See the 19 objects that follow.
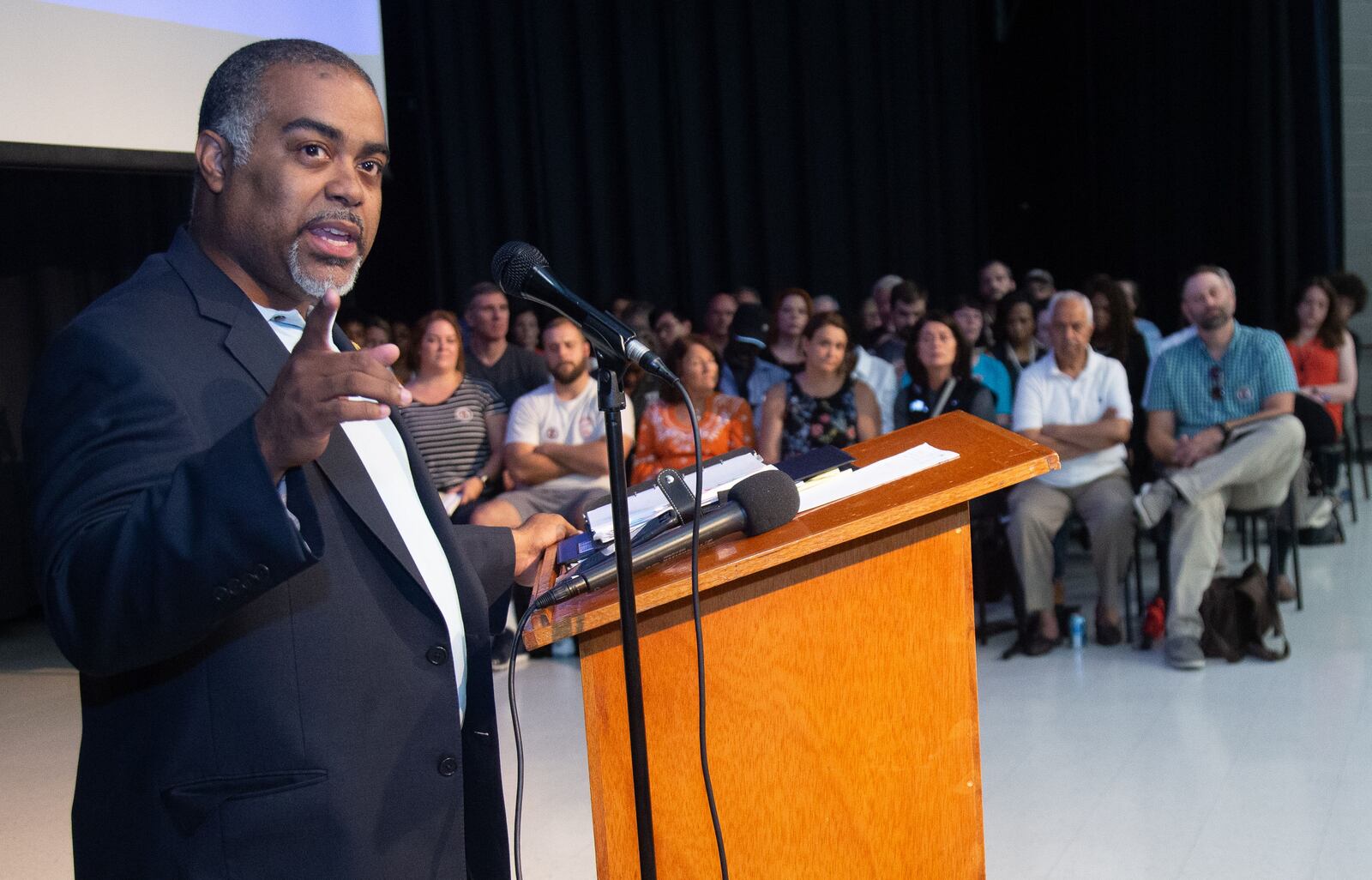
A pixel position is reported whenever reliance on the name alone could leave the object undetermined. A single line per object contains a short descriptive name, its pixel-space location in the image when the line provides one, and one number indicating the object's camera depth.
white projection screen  4.40
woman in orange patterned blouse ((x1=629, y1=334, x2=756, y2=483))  4.77
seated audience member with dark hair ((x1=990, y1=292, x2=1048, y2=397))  5.80
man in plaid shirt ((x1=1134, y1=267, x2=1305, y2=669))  4.19
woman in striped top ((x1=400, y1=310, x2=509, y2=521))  4.85
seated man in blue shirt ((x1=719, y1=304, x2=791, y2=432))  5.66
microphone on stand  1.23
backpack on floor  4.10
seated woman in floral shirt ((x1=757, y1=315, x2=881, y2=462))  4.80
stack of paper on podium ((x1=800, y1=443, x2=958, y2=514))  1.59
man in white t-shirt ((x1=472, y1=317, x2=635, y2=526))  4.76
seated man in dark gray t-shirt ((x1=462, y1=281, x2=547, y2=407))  5.60
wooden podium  1.45
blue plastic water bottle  4.39
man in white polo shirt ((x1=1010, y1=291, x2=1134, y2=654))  4.43
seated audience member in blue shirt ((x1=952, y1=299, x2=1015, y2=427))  5.46
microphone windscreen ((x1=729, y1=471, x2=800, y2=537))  1.45
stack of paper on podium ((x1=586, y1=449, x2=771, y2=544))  1.54
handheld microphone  1.38
